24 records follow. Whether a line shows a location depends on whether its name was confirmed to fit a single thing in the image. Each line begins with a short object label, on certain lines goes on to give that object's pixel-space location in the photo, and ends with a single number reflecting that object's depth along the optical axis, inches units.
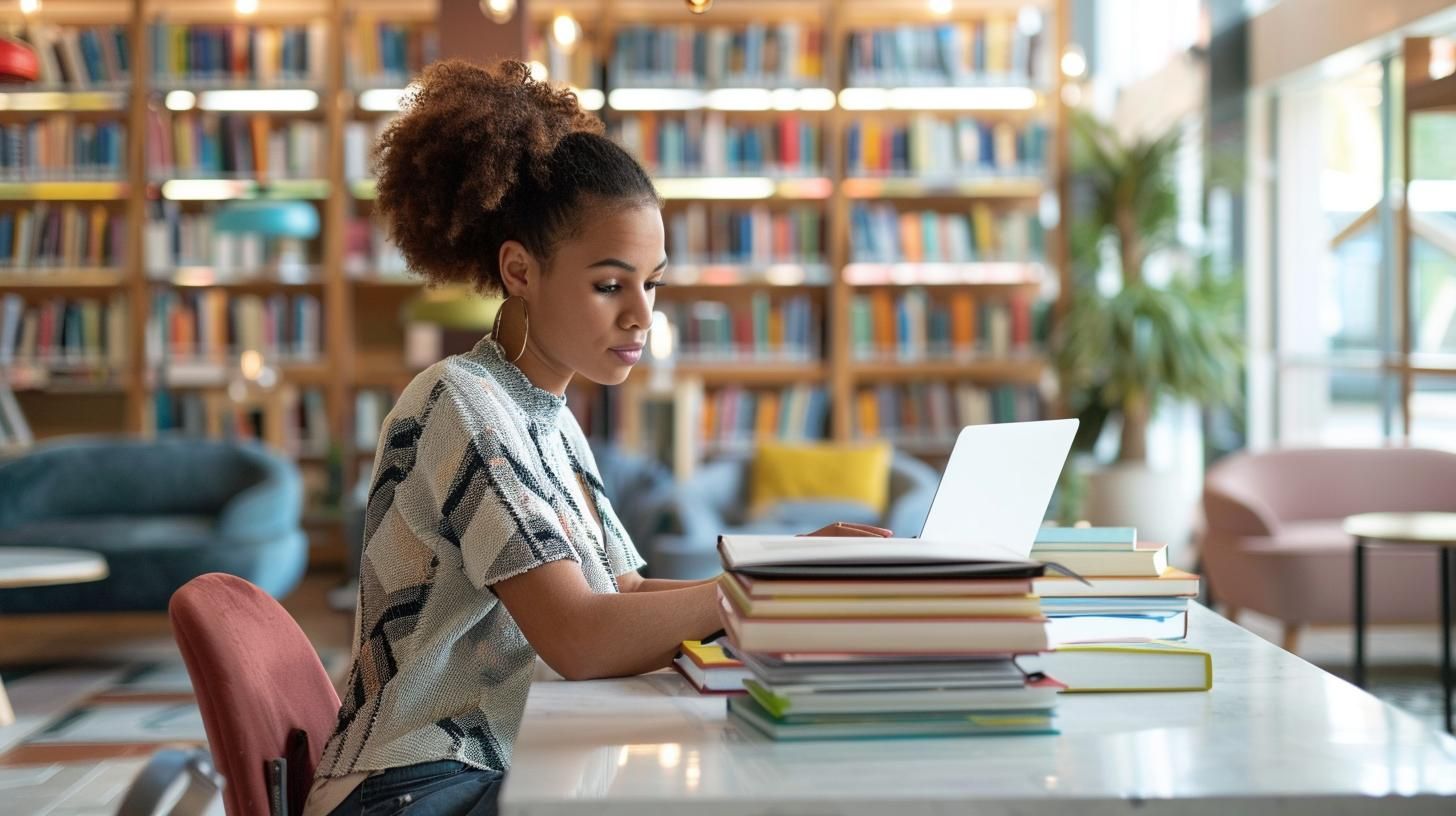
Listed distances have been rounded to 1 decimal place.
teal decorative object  247.3
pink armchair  180.7
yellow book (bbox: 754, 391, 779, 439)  281.4
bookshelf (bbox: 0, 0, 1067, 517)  278.7
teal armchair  199.5
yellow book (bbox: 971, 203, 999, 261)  279.3
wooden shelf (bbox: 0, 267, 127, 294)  281.7
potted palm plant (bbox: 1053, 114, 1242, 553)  264.4
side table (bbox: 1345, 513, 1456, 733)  141.7
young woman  50.1
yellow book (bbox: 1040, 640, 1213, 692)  47.6
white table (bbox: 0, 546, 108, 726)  163.0
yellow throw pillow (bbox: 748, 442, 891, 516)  240.4
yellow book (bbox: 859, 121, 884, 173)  277.9
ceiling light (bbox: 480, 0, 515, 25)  199.1
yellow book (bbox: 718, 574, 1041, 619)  40.4
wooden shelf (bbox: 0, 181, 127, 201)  284.4
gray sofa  205.3
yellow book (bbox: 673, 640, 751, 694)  48.2
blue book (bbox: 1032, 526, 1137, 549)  52.0
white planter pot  268.8
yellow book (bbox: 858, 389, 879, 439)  283.0
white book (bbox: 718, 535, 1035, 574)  41.1
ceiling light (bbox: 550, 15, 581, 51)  235.8
